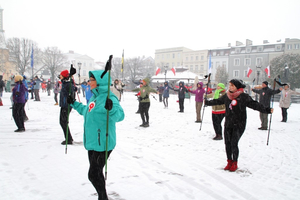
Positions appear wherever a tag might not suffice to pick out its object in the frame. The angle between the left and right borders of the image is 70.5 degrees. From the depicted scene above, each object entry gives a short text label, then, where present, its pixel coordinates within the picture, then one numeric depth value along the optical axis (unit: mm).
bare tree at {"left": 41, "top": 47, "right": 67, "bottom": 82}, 56625
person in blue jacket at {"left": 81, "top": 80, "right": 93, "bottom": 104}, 12715
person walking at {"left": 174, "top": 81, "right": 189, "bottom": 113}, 14000
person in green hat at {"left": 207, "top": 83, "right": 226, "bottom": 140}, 6834
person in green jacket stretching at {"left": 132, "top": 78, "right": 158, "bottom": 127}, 8766
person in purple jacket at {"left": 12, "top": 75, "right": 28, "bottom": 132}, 6980
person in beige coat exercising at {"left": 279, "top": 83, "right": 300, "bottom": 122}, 10883
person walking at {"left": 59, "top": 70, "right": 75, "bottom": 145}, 5723
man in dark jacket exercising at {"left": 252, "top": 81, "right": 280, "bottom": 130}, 8836
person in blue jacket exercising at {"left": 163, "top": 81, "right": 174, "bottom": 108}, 16844
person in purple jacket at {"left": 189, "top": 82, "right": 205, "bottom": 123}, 10175
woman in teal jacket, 2852
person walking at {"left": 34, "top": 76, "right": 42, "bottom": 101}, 18484
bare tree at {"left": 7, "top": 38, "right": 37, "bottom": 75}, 45844
